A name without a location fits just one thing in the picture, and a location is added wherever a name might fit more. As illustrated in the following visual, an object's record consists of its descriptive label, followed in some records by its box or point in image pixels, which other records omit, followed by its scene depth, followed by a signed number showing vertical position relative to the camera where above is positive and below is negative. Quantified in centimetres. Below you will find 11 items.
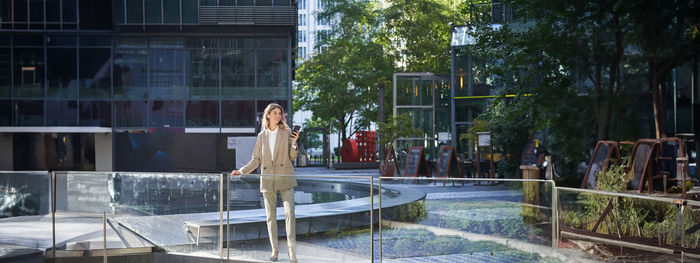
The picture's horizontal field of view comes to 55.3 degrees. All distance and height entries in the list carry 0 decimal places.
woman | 690 -35
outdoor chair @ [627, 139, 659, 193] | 954 -47
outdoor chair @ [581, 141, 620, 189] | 1045 -44
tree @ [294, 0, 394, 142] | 4209 +430
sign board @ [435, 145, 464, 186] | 2072 -97
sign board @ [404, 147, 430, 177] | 2177 -102
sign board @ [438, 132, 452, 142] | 3117 -17
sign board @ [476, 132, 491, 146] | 2166 -19
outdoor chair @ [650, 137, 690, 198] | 962 -48
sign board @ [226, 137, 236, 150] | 2686 -36
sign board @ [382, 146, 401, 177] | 2439 -119
